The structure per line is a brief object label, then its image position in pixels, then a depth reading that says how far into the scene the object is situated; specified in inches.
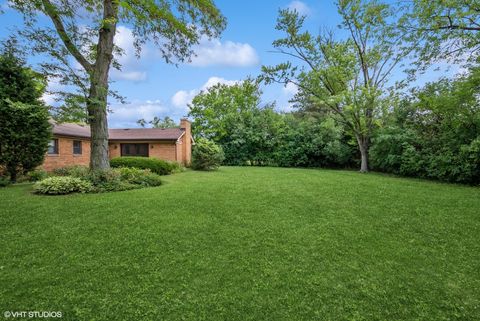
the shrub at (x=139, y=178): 359.3
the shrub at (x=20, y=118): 324.8
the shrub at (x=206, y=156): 623.7
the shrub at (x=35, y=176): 373.7
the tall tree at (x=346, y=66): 545.6
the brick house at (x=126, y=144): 532.4
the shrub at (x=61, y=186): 279.4
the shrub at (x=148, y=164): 518.9
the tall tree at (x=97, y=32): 310.0
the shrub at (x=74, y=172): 332.5
